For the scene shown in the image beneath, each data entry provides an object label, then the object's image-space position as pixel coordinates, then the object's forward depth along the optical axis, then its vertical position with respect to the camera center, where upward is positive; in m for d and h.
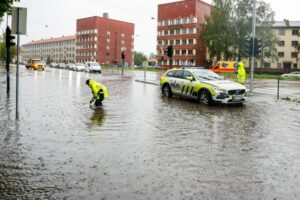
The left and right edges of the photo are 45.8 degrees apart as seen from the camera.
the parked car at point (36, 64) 58.68 +1.85
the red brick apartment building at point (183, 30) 90.56 +12.86
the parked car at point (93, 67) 51.46 +1.34
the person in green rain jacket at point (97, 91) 13.21 -0.55
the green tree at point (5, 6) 17.88 +3.49
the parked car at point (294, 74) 53.61 +0.91
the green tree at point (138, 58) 169.50 +9.19
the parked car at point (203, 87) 14.51 -0.38
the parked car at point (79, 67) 59.83 +1.54
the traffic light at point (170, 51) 29.85 +2.24
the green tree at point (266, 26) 61.50 +9.34
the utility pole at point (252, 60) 19.37 +1.02
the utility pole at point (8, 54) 14.65 +1.09
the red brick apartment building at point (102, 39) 125.38 +13.64
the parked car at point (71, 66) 65.75 +1.87
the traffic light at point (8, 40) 13.23 +1.37
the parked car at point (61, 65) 78.89 +2.31
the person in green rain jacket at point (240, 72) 21.41 +0.42
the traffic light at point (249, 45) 19.80 +1.90
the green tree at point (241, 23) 59.66 +9.40
